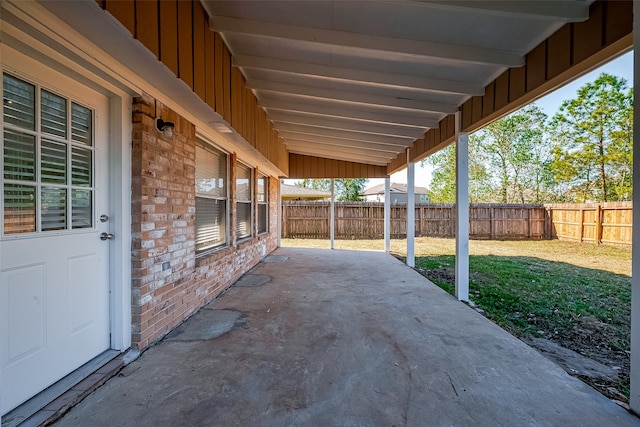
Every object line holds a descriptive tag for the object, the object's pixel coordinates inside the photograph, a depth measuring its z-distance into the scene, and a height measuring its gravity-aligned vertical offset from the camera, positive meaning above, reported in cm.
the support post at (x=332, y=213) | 978 -9
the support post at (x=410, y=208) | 682 +5
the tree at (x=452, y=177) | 1878 +220
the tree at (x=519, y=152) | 1794 +366
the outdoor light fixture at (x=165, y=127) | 277 +78
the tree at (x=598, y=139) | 1304 +341
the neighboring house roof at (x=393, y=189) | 2893 +220
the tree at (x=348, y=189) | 2764 +214
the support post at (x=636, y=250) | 184 -24
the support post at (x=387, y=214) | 912 -11
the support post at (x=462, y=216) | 427 -7
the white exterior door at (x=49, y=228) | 171 -13
